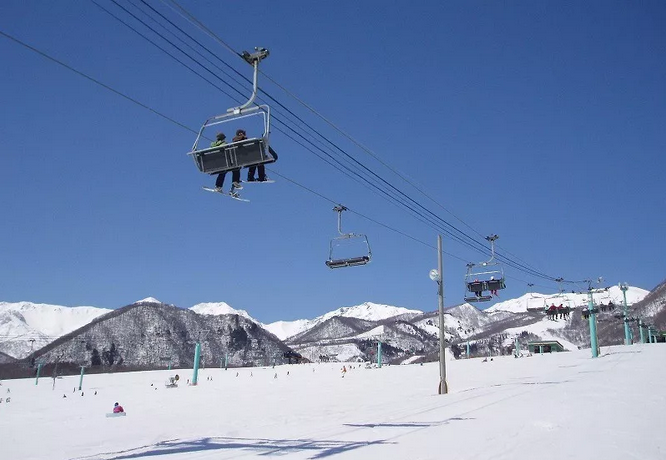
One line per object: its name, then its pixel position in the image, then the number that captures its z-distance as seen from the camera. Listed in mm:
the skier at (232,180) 12734
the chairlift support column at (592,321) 51719
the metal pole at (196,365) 54819
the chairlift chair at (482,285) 32406
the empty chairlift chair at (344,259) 21062
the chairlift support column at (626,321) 77356
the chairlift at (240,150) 11688
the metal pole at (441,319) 25078
